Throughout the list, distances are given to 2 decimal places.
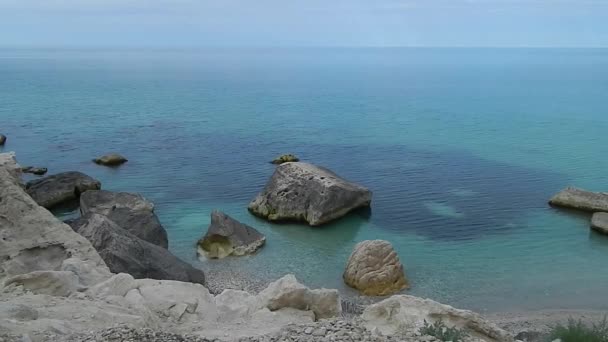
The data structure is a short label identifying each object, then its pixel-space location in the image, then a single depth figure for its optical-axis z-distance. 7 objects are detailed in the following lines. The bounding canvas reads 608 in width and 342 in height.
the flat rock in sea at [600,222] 33.81
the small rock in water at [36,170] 48.39
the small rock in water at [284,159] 51.88
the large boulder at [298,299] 16.45
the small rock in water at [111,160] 51.50
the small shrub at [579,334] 13.64
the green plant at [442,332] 13.02
